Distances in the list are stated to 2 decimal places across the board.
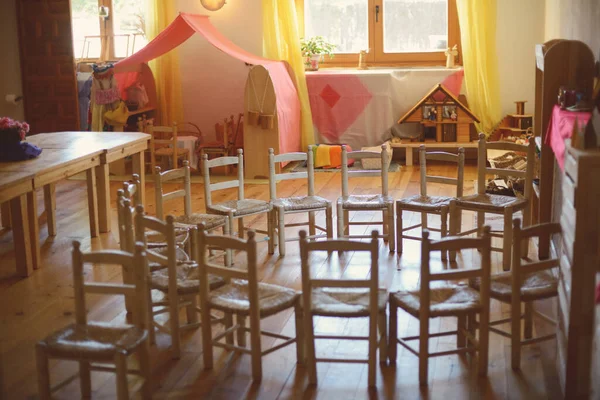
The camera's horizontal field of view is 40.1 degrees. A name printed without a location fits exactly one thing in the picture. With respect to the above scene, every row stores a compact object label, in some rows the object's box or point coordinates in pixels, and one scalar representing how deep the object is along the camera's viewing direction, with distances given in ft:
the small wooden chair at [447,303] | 10.76
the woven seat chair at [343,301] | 10.78
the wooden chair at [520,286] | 11.12
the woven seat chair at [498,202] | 16.05
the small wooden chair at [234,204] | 16.96
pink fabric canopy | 25.96
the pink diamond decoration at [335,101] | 28.73
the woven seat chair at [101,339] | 10.14
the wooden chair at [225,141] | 27.25
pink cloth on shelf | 12.37
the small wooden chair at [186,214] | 15.72
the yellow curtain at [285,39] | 28.09
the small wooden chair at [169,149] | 25.70
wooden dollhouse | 27.61
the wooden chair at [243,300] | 10.99
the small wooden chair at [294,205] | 17.47
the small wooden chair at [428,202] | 16.92
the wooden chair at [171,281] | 11.82
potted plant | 29.30
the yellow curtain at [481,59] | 27.53
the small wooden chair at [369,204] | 17.35
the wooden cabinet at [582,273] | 9.82
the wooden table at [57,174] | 15.94
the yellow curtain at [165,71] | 29.48
